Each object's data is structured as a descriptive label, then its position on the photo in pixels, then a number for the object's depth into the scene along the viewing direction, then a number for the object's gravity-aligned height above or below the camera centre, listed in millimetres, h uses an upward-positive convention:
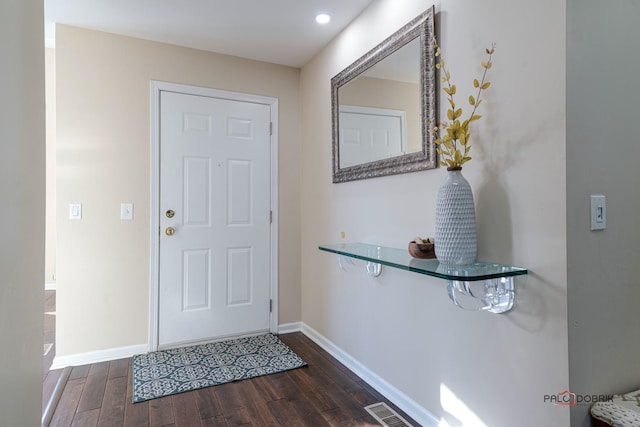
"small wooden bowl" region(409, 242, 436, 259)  1661 -170
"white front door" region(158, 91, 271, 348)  2844 -36
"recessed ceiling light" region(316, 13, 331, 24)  2410 +1342
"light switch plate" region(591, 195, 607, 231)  1251 +10
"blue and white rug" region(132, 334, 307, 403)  2242 -1067
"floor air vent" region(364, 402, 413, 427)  1845 -1077
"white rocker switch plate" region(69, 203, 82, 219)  2555 +20
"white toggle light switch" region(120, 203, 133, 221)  2703 +18
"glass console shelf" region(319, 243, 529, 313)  1313 -249
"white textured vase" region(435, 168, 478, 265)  1461 -35
